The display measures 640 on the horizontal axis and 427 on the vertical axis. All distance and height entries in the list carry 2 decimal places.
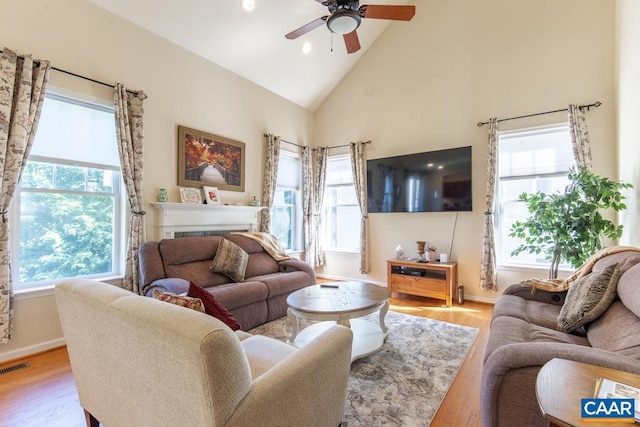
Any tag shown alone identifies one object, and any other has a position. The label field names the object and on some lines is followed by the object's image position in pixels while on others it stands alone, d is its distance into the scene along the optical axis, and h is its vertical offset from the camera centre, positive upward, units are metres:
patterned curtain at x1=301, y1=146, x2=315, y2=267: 5.80 +0.19
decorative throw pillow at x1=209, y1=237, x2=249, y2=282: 3.64 -0.60
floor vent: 2.47 -1.31
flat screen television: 4.41 +0.50
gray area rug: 1.92 -1.27
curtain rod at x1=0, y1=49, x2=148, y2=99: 2.89 +1.36
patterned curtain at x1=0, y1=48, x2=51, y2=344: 2.50 +0.65
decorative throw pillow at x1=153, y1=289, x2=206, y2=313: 1.56 -0.46
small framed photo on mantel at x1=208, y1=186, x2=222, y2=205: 4.16 +0.24
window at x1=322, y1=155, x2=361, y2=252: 5.75 +0.08
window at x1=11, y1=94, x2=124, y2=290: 2.83 +0.12
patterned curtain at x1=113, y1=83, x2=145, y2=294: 3.26 +0.57
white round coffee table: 2.49 -0.81
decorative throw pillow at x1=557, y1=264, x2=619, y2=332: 1.88 -0.55
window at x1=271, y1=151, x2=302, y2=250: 5.56 +0.15
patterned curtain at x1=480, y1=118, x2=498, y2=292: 4.20 -0.09
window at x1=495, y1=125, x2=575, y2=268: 3.96 +0.58
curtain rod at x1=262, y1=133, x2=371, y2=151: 5.13 +1.31
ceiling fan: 2.69 +1.87
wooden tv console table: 4.25 -0.95
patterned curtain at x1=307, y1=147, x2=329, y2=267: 5.84 +0.12
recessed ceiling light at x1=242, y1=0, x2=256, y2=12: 3.66 +2.56
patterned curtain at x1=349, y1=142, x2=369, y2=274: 5.35 +0.43
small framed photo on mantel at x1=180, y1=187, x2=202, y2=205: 3.90 +0.22
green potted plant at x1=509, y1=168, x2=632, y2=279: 2.99 -0.06
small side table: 0.80 -0.52
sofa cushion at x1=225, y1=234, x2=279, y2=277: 4.00 -0.63
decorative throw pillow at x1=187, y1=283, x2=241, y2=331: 1.81 -0.57
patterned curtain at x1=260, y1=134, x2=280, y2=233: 5.05 +0.54
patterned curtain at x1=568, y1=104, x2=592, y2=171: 3.62 +0.94
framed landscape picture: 3.98 +0.74
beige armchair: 0.96 -0.63
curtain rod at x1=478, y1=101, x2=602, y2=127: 3.66 +1.33
